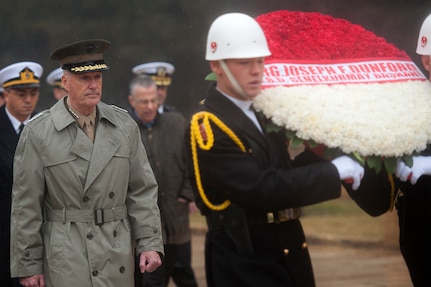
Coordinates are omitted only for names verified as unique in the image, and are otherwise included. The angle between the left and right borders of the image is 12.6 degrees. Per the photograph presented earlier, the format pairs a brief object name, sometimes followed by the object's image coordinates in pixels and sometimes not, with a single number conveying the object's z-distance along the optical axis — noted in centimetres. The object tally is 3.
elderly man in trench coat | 934
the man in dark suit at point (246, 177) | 901
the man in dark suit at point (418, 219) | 1032
